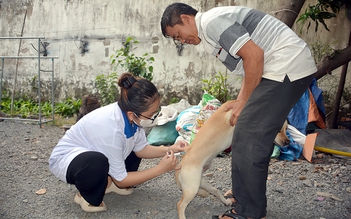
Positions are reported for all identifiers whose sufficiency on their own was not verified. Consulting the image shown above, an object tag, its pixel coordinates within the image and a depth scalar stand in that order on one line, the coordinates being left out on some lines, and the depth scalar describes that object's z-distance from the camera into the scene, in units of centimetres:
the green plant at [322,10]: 528
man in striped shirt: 238
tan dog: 284
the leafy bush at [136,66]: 604
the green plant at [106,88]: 679
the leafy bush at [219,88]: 572
